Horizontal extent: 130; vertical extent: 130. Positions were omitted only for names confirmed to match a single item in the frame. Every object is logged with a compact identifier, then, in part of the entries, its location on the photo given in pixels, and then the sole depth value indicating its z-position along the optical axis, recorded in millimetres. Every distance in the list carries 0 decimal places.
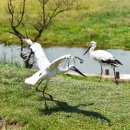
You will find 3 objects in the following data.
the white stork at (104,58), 19641
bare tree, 40562
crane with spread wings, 11945
